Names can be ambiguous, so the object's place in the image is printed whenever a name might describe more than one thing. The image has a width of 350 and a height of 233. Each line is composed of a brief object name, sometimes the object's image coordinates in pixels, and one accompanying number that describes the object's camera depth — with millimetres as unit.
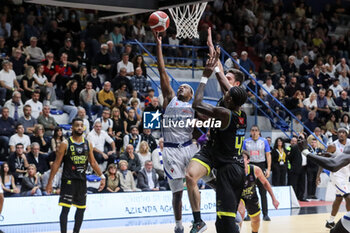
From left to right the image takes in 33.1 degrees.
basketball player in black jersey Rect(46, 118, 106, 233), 9492
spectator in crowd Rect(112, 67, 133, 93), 16234
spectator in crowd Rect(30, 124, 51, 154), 13781
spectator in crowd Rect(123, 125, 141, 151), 14852
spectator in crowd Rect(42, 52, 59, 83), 15547
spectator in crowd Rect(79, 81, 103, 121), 15344
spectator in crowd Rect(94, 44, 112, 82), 16778
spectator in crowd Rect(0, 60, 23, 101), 14555
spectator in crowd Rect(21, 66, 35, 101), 14844
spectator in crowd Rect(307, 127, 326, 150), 17200
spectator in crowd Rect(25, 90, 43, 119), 14467
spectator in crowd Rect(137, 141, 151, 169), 14672
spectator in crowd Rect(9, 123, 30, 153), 13430
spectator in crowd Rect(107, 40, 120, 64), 16953
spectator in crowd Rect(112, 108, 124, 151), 14969
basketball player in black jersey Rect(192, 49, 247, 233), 7203
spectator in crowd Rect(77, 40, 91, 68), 16641
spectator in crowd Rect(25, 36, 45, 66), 15664
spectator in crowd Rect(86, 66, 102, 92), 15930
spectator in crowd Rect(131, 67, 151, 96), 16620
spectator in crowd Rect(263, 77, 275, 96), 18703
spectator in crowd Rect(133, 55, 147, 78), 16812
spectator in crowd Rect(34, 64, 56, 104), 15133
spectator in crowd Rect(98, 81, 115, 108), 15585
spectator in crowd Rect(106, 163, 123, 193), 13672
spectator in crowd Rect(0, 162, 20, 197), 12625
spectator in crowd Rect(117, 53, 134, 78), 16617
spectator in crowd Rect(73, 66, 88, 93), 15562
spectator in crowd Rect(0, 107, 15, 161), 13584
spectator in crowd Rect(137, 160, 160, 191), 14211
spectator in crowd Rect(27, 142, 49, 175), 13219
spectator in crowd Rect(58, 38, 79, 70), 16141
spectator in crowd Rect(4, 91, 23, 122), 14172
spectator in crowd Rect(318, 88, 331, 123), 19078
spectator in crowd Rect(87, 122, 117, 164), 14344
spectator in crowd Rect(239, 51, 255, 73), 18594
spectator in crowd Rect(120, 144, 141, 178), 14324
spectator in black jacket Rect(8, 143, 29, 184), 12984
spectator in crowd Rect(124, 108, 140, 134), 15284
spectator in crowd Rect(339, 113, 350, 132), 19014
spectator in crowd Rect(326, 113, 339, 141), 18625
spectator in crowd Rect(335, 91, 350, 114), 19969
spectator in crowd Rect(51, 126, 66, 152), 13750
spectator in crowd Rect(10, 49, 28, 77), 15204
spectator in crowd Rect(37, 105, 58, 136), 14305
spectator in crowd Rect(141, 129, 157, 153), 15148
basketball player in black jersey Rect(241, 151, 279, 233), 9578
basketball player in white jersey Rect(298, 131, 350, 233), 6223
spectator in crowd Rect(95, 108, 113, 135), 14938
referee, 13781
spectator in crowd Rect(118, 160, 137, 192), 13914
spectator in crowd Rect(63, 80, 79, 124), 15133
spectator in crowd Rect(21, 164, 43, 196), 12734
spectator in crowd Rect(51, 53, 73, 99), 15742
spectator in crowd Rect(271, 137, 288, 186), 16406
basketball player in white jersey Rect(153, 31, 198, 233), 8430
